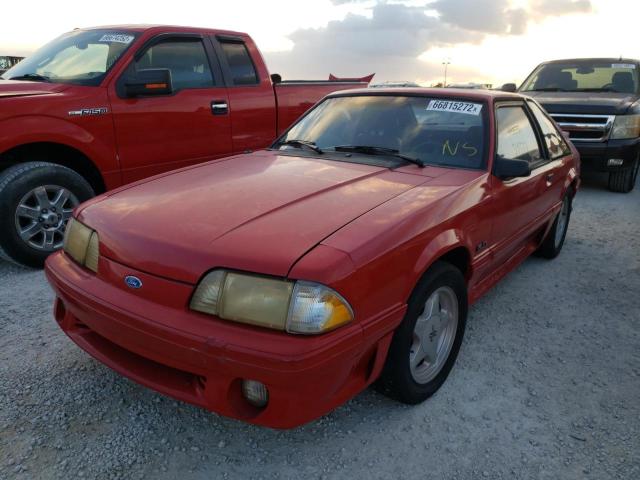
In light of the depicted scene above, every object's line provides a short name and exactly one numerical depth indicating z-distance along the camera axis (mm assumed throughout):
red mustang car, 1687
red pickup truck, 3695
